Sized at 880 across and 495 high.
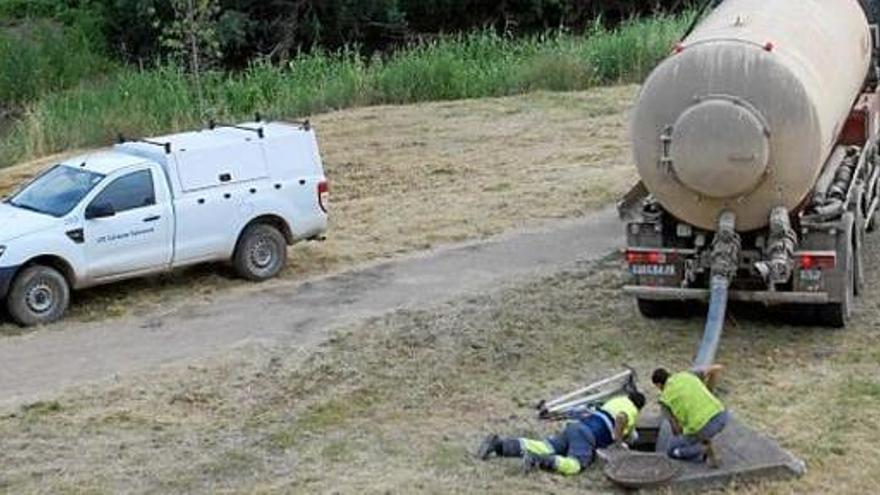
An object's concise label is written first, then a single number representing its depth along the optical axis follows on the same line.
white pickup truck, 16.73
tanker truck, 13.66
